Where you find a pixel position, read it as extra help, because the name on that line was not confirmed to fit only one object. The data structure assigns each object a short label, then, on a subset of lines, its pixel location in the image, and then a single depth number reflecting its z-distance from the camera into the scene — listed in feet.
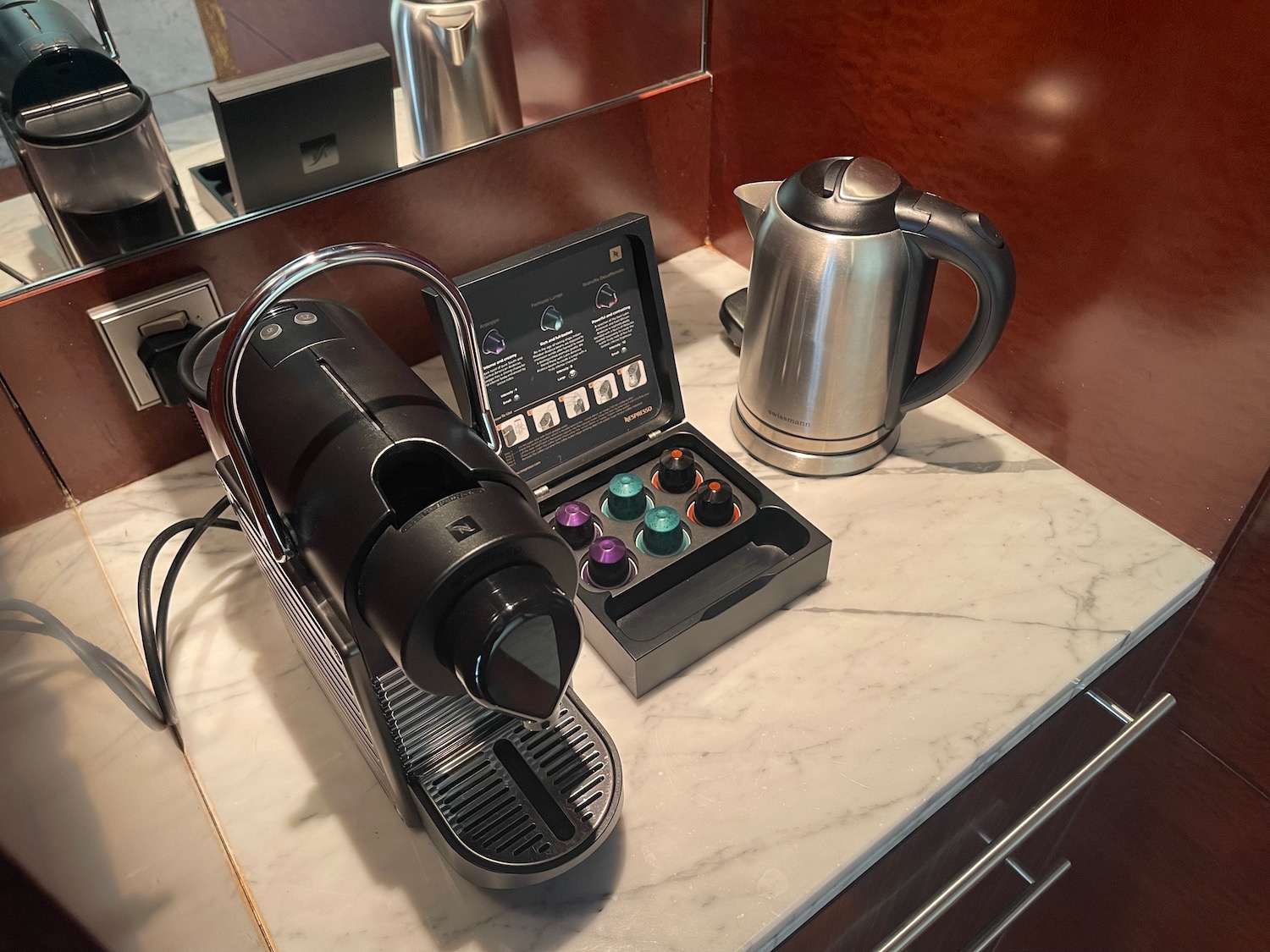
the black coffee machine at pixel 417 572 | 1.38
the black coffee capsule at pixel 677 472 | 2.43
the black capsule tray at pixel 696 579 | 2.14
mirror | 2.23
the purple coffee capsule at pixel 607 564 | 2.21
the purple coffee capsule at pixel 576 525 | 2.27
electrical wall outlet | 2.37
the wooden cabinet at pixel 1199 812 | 2.47
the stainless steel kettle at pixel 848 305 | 2.22
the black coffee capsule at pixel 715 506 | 2.35
